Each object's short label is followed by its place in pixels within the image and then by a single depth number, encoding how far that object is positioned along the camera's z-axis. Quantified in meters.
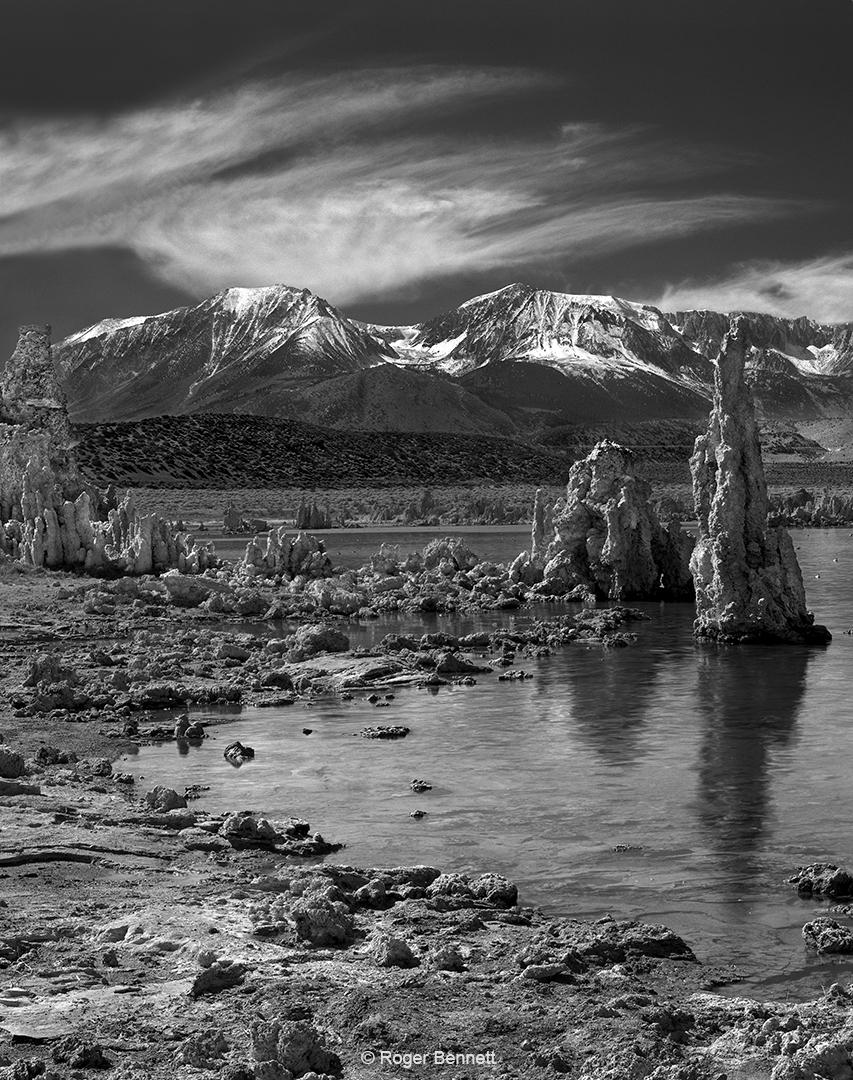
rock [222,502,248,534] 93.50
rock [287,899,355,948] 12.08
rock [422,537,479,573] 53.72
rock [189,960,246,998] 10.76
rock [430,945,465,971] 11.47
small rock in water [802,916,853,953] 12.55
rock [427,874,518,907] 13.77
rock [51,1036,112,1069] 9.32
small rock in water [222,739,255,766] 21.75
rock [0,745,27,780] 18.55
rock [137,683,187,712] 26.66
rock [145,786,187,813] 17.69
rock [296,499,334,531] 98.56
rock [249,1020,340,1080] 9.27
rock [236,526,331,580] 52.59
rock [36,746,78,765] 20.58
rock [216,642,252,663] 32.06
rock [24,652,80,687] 27.42
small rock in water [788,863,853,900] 14.35
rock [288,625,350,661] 31.91
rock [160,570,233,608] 44.16
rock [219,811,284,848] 16.30
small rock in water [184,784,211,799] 19.33
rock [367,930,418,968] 11.46
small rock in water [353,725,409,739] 23.81
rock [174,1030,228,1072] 9.35
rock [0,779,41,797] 17.44
